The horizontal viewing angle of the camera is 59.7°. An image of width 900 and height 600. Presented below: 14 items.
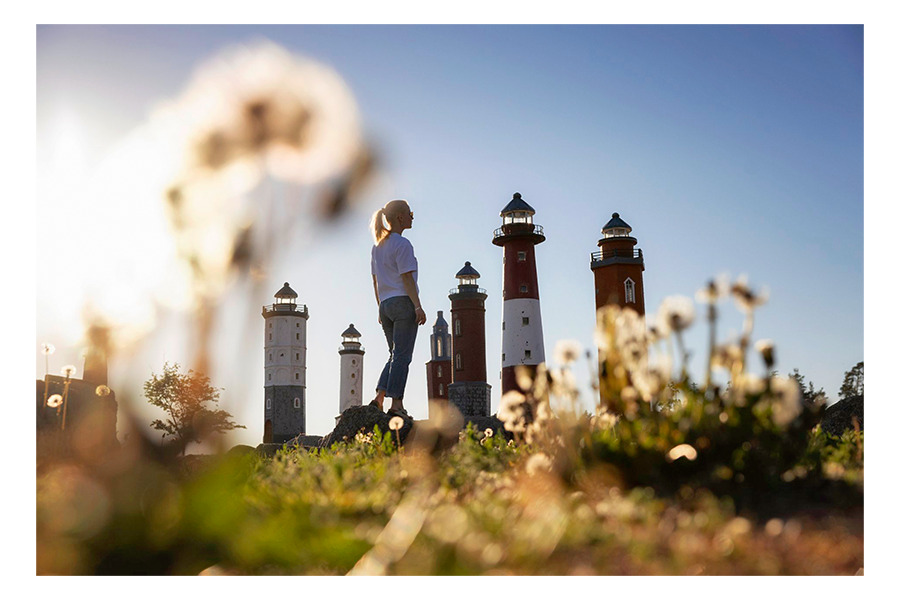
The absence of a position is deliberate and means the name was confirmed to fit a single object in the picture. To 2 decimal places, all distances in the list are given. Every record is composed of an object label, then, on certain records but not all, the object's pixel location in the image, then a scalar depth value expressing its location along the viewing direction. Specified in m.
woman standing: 7.68
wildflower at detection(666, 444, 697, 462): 3.71
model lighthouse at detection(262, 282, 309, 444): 57.19
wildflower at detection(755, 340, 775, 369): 3.80
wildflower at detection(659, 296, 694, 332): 3.80
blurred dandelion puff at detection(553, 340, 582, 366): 4.29
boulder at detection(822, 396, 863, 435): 9.41
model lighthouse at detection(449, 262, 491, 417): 42.16
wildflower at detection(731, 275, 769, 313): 3.65
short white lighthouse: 64.69
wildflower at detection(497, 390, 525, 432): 4.21
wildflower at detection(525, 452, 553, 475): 3.94
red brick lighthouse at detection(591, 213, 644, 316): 32.59
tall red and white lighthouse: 31.88
